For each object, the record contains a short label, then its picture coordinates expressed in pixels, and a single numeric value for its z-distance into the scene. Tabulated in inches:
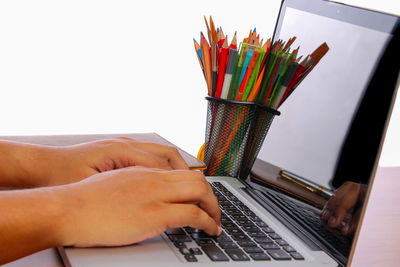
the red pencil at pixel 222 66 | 33.7
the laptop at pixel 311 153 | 22.8
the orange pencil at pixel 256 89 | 34.6
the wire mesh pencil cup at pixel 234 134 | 35.0
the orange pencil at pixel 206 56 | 34.3
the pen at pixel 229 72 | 33.4
